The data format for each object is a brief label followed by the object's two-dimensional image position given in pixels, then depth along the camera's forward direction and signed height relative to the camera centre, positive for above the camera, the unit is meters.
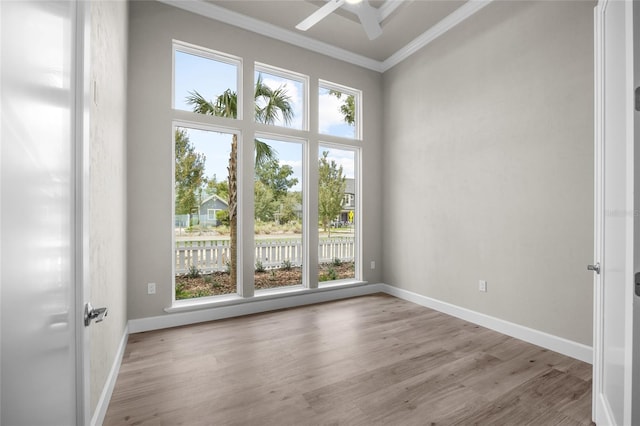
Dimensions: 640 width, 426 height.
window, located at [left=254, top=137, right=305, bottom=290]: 3.92 -0.05
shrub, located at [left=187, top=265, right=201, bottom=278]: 3.54 -0.70
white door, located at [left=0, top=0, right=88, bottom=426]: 0.54 -0.01
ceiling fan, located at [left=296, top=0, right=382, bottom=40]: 2.54 +1.68
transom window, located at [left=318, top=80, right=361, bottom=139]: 4.43 +1.49
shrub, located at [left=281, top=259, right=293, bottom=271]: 4.12 -0.72
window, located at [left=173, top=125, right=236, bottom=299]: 3.48 -0.02
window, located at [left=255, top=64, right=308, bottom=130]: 3.95 +1.51
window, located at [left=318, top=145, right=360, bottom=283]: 4.41 -0.04
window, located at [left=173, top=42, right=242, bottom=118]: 3.49 +1.54
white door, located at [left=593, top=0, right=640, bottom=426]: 1.25 -0.01
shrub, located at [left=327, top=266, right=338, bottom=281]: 4.50 -0.92
